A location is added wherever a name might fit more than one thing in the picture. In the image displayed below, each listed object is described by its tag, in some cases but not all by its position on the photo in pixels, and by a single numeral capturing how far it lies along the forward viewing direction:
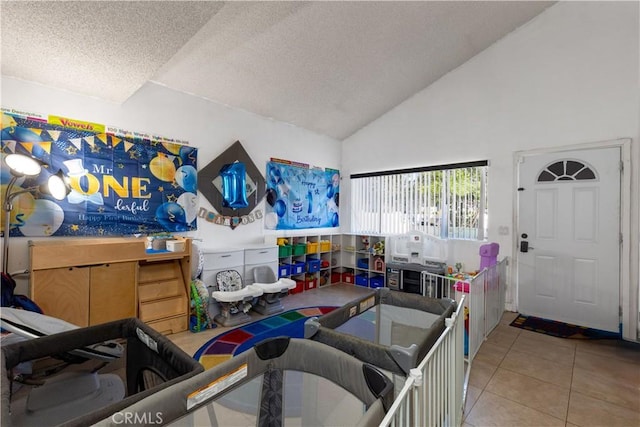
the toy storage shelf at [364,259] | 5.01
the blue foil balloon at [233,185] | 4.05
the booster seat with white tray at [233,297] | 3.33
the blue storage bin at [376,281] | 4.96
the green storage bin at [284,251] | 4.53
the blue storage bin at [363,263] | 5.23
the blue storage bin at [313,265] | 4.91
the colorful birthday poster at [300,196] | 4.68
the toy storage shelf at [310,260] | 4.64
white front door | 3.28
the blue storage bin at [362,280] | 5.13
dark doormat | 3.16
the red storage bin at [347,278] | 5.41
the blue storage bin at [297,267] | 4.68
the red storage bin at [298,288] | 4.68
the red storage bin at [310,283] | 4.89
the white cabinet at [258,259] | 3.93
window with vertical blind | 4.25
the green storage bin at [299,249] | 4.74
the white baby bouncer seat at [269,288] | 3.69
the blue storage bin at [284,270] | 4.53
